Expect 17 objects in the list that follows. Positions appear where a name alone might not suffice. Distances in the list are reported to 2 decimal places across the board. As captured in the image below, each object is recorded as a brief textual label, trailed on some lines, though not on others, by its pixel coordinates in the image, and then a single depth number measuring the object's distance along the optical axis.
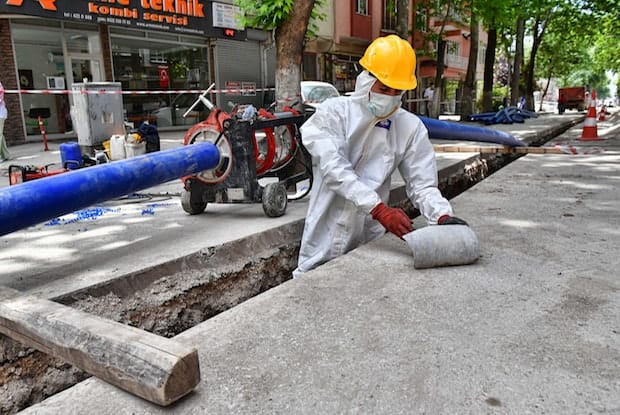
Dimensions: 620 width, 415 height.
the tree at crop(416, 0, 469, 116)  18.05
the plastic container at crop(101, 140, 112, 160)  7.09
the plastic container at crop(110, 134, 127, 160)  6.88
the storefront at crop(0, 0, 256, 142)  11.39
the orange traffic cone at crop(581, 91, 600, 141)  10.06
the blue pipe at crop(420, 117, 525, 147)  7.11
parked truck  37.47
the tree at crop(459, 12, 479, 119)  18.67
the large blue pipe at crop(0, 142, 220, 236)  2.68
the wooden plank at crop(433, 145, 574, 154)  7.23
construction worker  2.82
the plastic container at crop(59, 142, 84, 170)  5.68
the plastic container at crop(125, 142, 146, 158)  6.82
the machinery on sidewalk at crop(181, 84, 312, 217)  4.02
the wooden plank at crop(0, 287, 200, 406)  1.49
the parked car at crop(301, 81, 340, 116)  12.01
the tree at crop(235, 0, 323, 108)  6.91
